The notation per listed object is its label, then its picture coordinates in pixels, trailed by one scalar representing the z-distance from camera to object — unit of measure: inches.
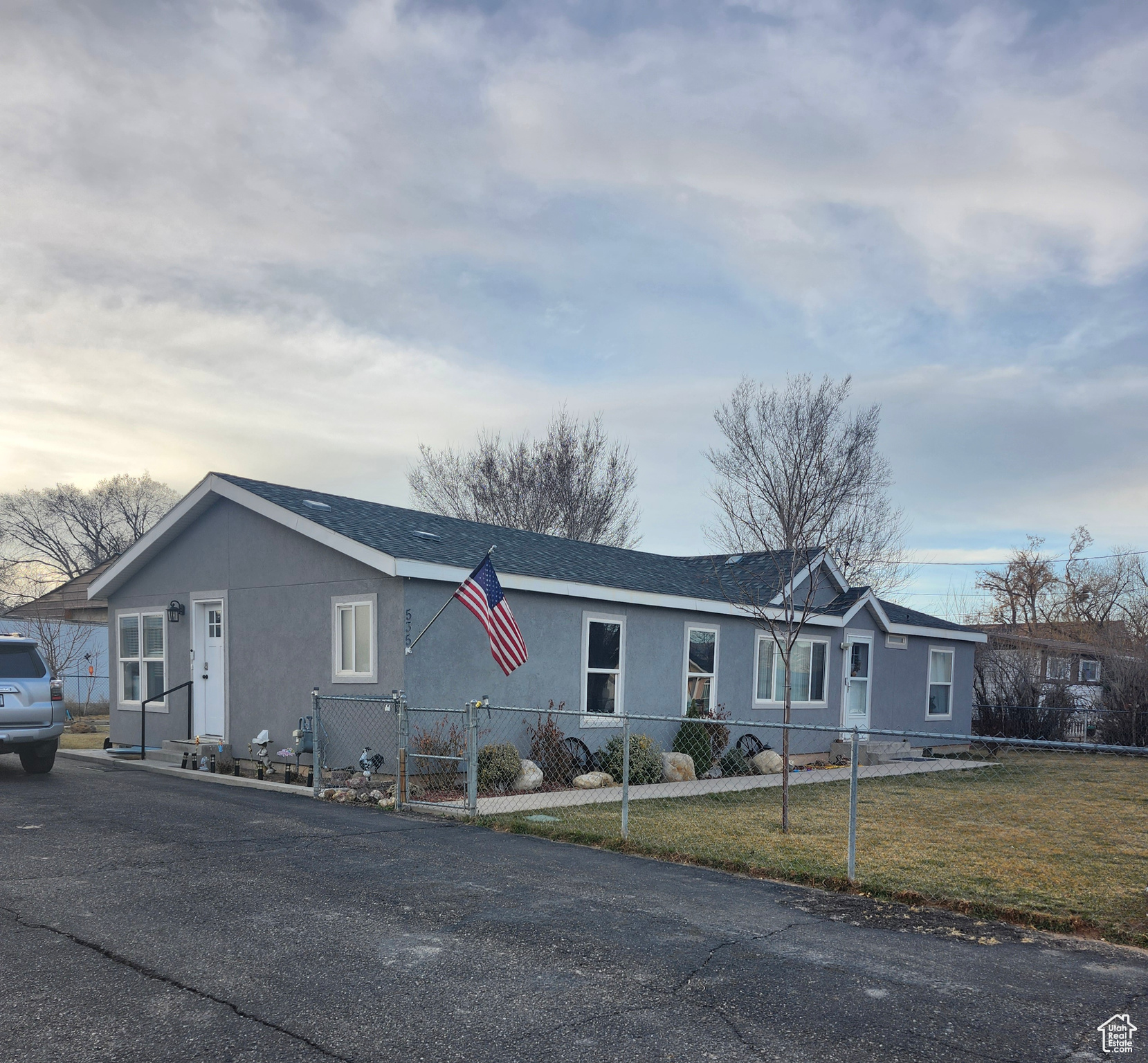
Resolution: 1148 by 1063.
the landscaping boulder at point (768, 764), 629.9
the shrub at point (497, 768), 464.8
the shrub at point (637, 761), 530.3
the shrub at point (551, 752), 518.6
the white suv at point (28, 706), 462.3
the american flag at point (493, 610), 430.0
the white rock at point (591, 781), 498.0
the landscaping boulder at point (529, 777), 473.7
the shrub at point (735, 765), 606.9
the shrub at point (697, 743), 602.9
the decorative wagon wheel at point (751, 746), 653.3
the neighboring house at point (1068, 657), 972.6
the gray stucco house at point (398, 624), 485.7
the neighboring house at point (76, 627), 1053.2
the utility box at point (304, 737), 489.7
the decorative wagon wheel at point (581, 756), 536.1
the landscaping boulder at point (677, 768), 553.6
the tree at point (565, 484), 1379.2
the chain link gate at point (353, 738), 456.1
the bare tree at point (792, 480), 510.3
